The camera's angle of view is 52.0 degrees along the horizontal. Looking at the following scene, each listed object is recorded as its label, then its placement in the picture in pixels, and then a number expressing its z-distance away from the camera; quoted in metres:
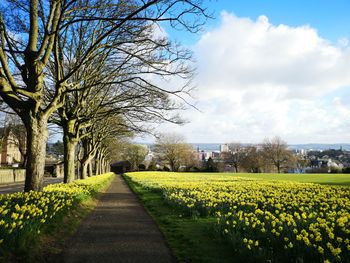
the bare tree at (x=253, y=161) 103.94
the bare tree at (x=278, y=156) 107.75
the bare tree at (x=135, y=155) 116.28
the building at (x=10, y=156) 90.25
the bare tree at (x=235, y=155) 112.38
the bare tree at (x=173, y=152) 109.12
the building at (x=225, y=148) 126.03
